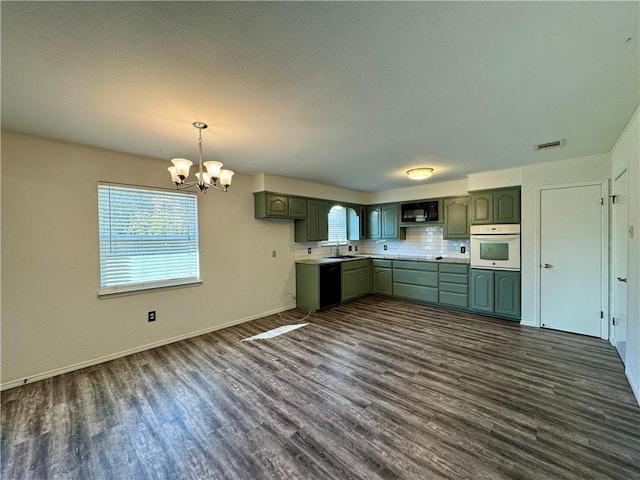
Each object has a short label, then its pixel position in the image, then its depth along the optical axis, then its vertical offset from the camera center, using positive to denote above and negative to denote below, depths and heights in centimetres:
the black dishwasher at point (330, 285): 488 -92
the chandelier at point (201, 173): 230 +60
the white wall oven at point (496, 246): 412 -20
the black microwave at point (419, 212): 527 +48
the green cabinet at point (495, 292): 412 -95
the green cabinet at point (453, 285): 468 -91
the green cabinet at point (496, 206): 413 +45
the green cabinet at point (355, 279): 532 -90
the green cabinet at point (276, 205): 438 +54
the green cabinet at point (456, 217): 488 +32
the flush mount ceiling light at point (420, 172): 396 +93
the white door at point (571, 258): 348 -35
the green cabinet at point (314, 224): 506 +24
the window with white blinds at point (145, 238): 309 +1
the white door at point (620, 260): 277 -32
